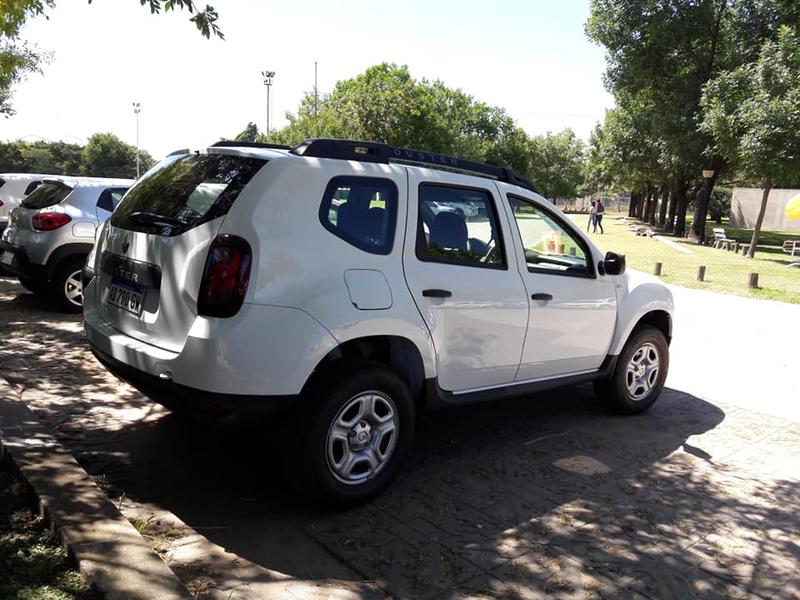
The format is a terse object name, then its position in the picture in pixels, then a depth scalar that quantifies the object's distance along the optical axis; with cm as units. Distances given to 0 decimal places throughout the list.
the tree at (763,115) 1922
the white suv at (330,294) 321
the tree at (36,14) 527
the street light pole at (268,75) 5403
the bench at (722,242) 2604
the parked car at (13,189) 1142
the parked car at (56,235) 755
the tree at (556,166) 9081
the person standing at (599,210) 3366
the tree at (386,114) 3634
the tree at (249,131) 8209
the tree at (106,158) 9050
